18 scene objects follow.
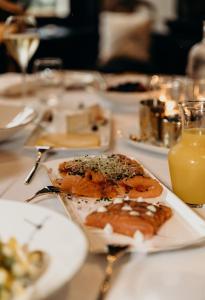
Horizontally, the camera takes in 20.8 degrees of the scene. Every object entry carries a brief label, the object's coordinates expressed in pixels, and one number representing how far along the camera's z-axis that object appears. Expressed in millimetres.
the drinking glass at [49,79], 1989
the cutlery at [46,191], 1021
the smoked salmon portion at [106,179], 1004
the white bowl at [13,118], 1331
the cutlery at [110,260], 688
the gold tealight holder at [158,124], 1368
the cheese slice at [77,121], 1551
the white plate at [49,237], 628
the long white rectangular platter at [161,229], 800
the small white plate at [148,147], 1329
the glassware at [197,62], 2154
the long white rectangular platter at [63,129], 1342
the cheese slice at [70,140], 1382
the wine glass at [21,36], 1967
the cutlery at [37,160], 1174
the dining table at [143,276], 719
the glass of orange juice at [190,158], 1016
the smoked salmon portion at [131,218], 812
